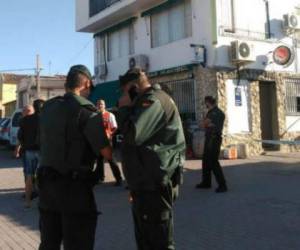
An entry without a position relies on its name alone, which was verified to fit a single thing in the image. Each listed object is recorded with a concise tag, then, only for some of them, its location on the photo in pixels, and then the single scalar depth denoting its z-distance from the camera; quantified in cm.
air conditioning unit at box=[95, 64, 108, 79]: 2234
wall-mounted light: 1653
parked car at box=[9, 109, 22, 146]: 2155
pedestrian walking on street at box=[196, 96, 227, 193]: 944
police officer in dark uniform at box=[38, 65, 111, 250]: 360
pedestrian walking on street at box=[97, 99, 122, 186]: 967
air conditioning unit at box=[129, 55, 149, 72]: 1927
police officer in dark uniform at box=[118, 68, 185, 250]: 374
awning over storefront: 2036
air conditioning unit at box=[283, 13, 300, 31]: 1792
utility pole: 3572
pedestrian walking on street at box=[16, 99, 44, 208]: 853
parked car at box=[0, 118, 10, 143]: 2351
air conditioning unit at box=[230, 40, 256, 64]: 1625
